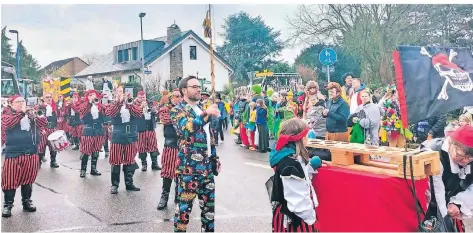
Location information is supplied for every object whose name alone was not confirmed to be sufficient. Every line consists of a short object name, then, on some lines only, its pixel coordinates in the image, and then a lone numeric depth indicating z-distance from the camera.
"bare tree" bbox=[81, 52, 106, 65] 47.73
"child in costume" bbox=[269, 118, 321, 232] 3.70
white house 33.44
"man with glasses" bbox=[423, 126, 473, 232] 3.54
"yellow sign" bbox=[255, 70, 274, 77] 22.70
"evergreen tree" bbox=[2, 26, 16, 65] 23.34
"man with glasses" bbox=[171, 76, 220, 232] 4.43
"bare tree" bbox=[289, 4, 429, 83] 20.59
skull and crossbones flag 4.01
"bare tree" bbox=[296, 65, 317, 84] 27.28
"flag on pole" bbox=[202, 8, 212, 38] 5.08
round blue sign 10.92
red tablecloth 3.98
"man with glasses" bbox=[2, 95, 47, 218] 6.32
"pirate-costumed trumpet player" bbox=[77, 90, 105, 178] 9.37
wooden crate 3.86
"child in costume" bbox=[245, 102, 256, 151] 12.76
